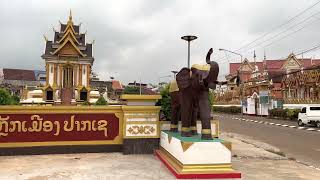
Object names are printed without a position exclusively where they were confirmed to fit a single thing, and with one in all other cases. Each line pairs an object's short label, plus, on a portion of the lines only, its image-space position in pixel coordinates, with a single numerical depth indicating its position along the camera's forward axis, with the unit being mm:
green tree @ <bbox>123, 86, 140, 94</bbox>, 54303
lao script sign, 7540
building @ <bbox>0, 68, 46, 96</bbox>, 64626
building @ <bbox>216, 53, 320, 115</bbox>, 35309
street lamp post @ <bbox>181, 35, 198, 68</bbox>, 7839
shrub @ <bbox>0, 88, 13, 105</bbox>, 12508
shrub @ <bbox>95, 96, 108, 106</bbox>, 17750
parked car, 21931
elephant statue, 5880
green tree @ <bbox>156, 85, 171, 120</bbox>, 8565
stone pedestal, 5377
